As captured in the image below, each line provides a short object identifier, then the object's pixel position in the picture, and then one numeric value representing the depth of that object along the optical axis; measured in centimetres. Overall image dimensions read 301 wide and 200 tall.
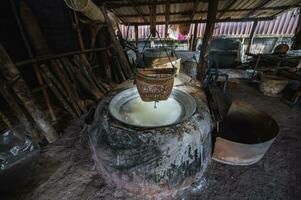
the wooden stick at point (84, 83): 359
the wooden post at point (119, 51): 469
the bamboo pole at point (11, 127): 225
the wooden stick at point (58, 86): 300
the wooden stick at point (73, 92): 332
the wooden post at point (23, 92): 227
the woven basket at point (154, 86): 174
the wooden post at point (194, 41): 833
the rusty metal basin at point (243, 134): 210
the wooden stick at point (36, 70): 282
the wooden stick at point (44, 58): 255
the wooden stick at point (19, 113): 228
